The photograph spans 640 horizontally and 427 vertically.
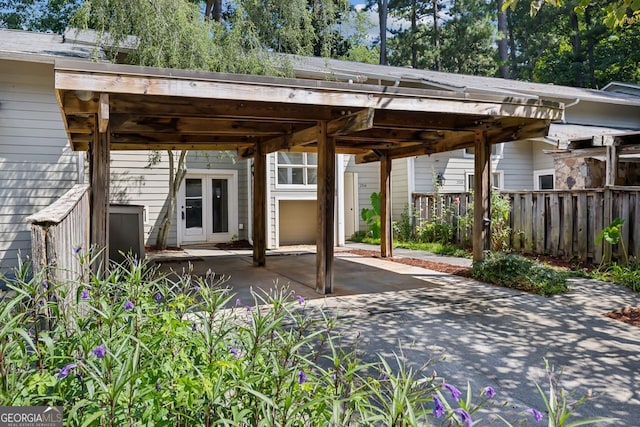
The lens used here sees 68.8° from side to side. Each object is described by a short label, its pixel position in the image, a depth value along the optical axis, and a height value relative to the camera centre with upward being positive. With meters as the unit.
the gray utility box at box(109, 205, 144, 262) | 8.24 -0.47
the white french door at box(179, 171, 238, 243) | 12.92 -0.09
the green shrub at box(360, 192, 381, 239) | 13.92 -0.40
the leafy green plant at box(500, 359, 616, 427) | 1.38 -0.65
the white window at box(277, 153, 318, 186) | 12.73 +0.97
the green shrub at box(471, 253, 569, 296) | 6.38 -1.06
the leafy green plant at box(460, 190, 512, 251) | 10.22 -0.47
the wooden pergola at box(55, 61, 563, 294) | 4.71 +1.16
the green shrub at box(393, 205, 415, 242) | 13.45 -0.74
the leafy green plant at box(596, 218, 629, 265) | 7.51 -0.55
